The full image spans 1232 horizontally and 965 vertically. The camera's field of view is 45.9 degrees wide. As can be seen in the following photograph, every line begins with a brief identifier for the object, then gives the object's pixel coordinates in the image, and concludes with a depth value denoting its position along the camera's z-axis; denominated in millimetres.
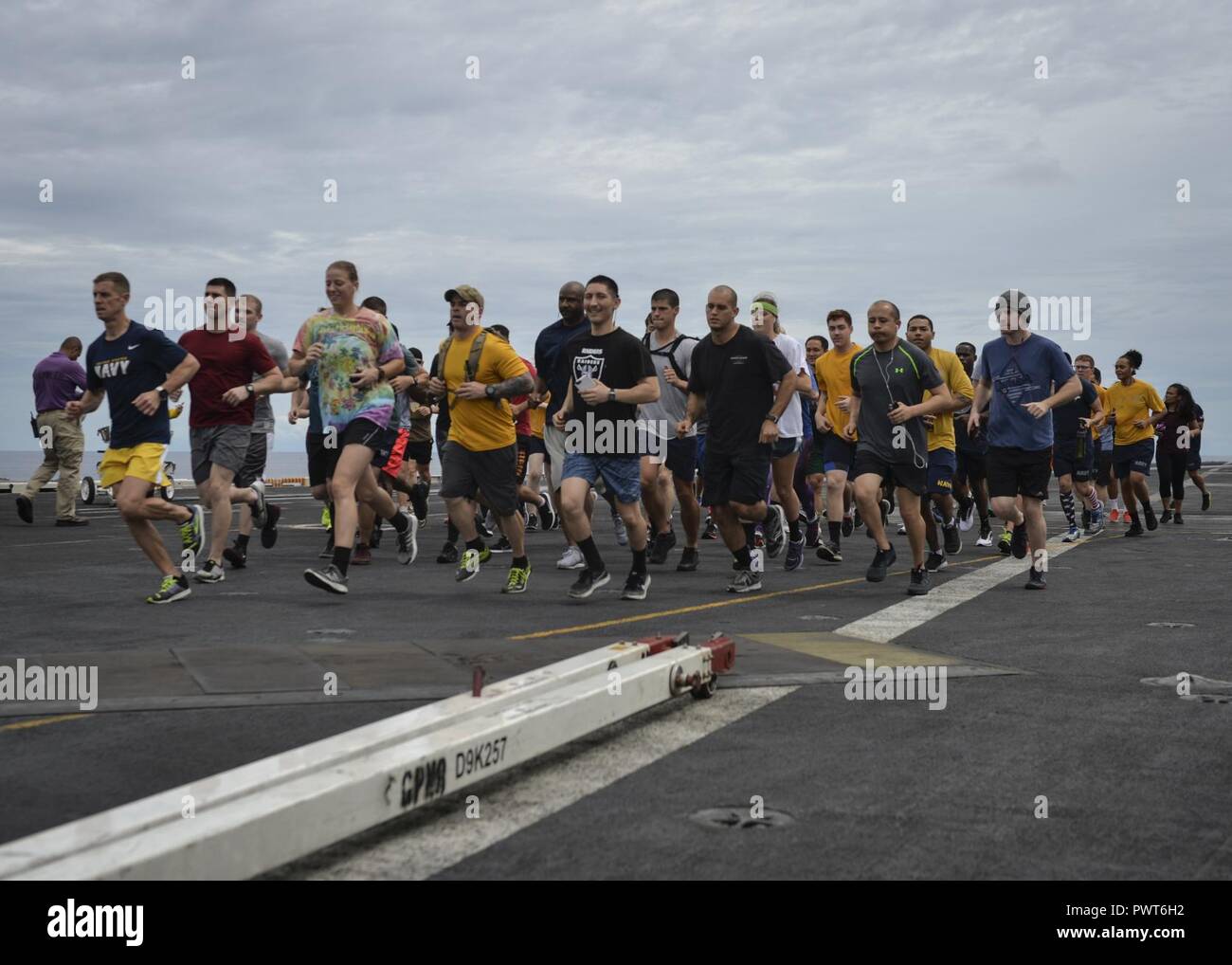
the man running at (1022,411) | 11148
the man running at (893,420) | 10984
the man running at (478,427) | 10422
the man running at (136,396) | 9523
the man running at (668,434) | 12820
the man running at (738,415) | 10752
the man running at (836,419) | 13875
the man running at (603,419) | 9969
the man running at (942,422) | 13703
